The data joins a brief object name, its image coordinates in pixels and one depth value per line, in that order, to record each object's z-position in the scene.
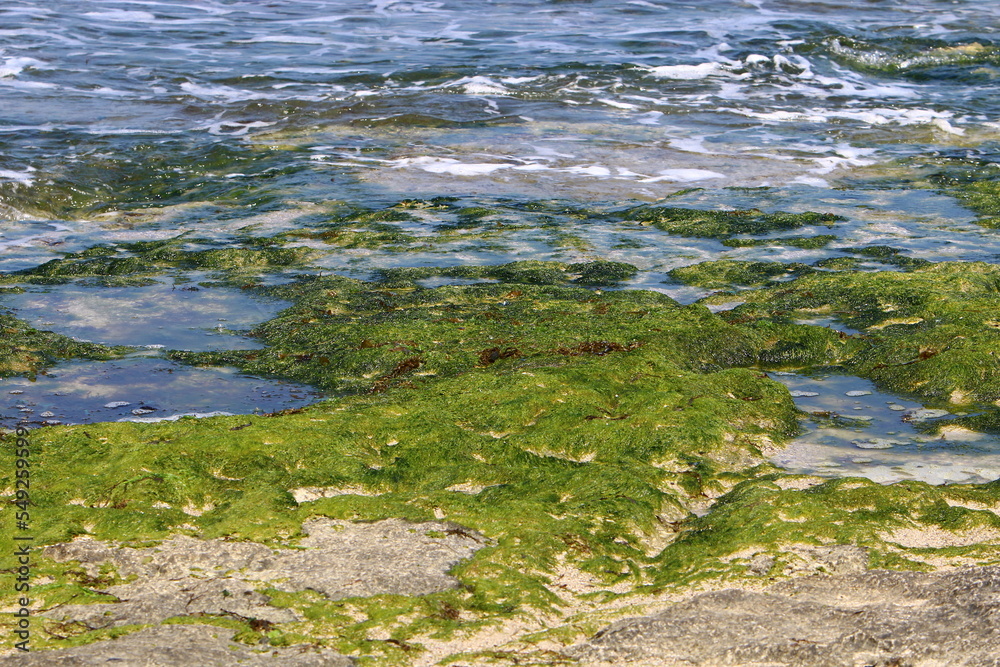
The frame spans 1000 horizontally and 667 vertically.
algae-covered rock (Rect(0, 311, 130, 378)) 6.57
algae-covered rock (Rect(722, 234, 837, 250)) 9.55
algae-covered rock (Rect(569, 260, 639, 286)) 8.61
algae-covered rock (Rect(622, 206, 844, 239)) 10.14
